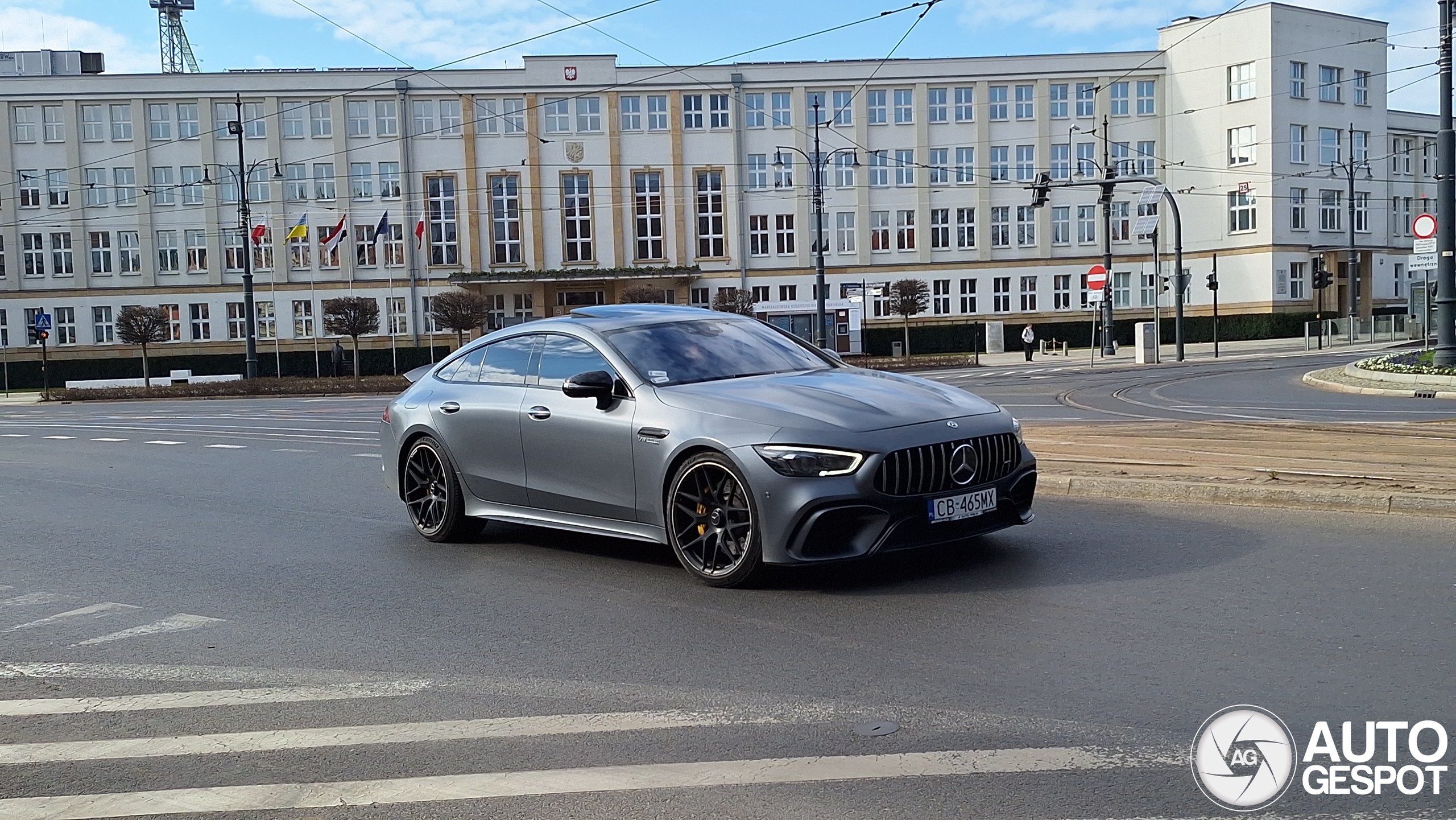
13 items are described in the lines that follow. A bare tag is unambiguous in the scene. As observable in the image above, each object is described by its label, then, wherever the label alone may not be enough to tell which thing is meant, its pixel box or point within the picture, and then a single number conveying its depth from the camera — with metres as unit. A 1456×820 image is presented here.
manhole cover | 4.63
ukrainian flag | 54.81
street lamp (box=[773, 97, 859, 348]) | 45.06
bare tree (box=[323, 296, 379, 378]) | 52.25
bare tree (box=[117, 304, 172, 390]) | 51.56
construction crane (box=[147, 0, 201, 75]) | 89.25
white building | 69.31
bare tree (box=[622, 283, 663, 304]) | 57.10
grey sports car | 6.84
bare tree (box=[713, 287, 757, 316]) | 58.94
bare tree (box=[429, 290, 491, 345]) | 56.22
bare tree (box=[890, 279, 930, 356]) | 60.22
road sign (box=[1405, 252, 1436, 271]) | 24.98
